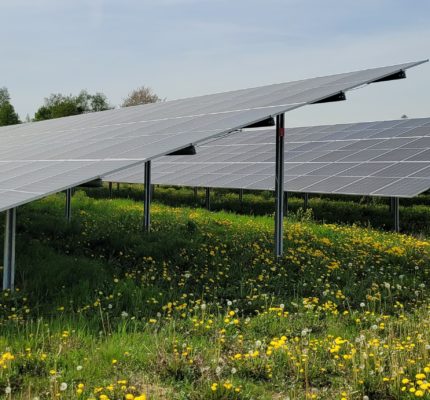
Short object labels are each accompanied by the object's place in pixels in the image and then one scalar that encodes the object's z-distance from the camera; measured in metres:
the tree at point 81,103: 68.56
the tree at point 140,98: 74.36
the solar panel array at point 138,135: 6.94
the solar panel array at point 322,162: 15.37
